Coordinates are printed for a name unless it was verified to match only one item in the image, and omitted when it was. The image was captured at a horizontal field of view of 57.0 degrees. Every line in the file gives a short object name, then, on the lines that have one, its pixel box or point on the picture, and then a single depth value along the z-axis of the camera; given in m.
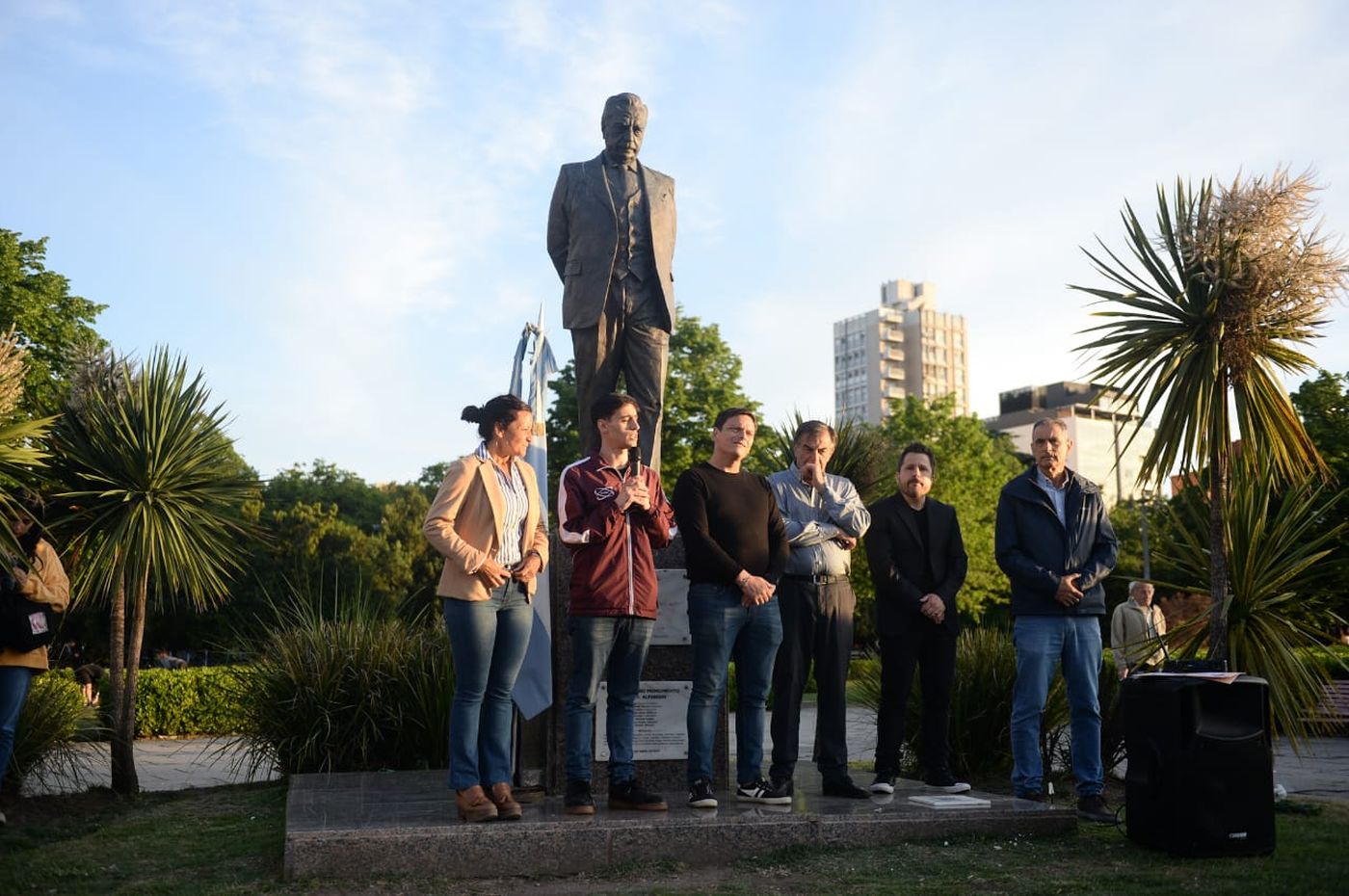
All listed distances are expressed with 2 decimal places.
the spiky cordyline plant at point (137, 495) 9.40
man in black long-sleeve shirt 5.77
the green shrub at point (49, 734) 8.40
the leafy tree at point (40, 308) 26.97
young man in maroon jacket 5.57
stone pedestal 6.63
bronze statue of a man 7.23
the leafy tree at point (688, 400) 29.25
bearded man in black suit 6.63
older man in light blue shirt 6.17
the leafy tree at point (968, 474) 36.88
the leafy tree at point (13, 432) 6.71
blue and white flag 6.54
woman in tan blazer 5.45
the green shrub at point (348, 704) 9.02
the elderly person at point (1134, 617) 10.67
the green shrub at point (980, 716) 8.43
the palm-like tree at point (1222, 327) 7.62
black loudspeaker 5.23
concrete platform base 5.11
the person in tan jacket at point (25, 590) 6.79
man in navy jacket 6.41
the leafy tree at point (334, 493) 53.41
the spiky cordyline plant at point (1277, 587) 7.45
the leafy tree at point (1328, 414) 26.23
